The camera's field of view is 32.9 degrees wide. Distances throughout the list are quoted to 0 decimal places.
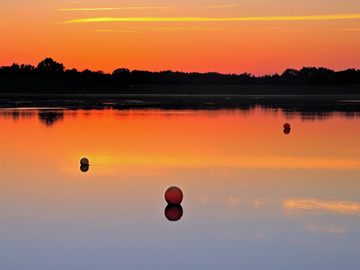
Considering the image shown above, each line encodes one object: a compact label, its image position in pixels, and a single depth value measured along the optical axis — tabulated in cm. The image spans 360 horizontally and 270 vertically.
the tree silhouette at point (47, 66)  17762
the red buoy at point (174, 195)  1509
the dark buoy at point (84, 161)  2148
